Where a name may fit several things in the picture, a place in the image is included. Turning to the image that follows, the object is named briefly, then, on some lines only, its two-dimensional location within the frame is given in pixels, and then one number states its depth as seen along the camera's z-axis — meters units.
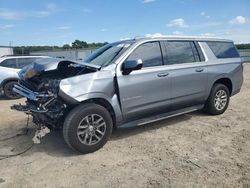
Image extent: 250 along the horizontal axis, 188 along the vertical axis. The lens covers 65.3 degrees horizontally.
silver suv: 3.08
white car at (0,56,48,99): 7.44
